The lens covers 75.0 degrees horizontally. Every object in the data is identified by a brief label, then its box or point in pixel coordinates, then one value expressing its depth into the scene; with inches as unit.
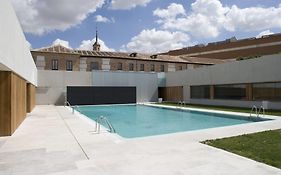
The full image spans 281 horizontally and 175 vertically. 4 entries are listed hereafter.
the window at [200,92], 727.3
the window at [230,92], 605.8
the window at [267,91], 517.2
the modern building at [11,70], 192.5
